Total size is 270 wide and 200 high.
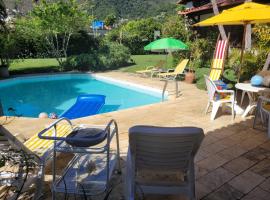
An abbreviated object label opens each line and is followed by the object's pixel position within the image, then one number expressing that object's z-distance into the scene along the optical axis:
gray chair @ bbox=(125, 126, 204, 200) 2.07
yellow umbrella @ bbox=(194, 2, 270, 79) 4.74
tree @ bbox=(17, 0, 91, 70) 12.77
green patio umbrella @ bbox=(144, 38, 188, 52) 9.15
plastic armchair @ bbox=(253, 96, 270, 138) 4.28
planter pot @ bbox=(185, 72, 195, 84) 9.72
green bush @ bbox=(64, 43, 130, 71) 14.20
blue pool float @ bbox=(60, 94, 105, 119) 7.21
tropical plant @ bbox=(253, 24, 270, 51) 8.01
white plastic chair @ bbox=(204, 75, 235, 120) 4.97
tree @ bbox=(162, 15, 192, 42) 12.57
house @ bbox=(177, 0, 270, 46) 12.03
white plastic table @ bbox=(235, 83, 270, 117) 4.70
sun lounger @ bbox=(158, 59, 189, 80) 9.09
